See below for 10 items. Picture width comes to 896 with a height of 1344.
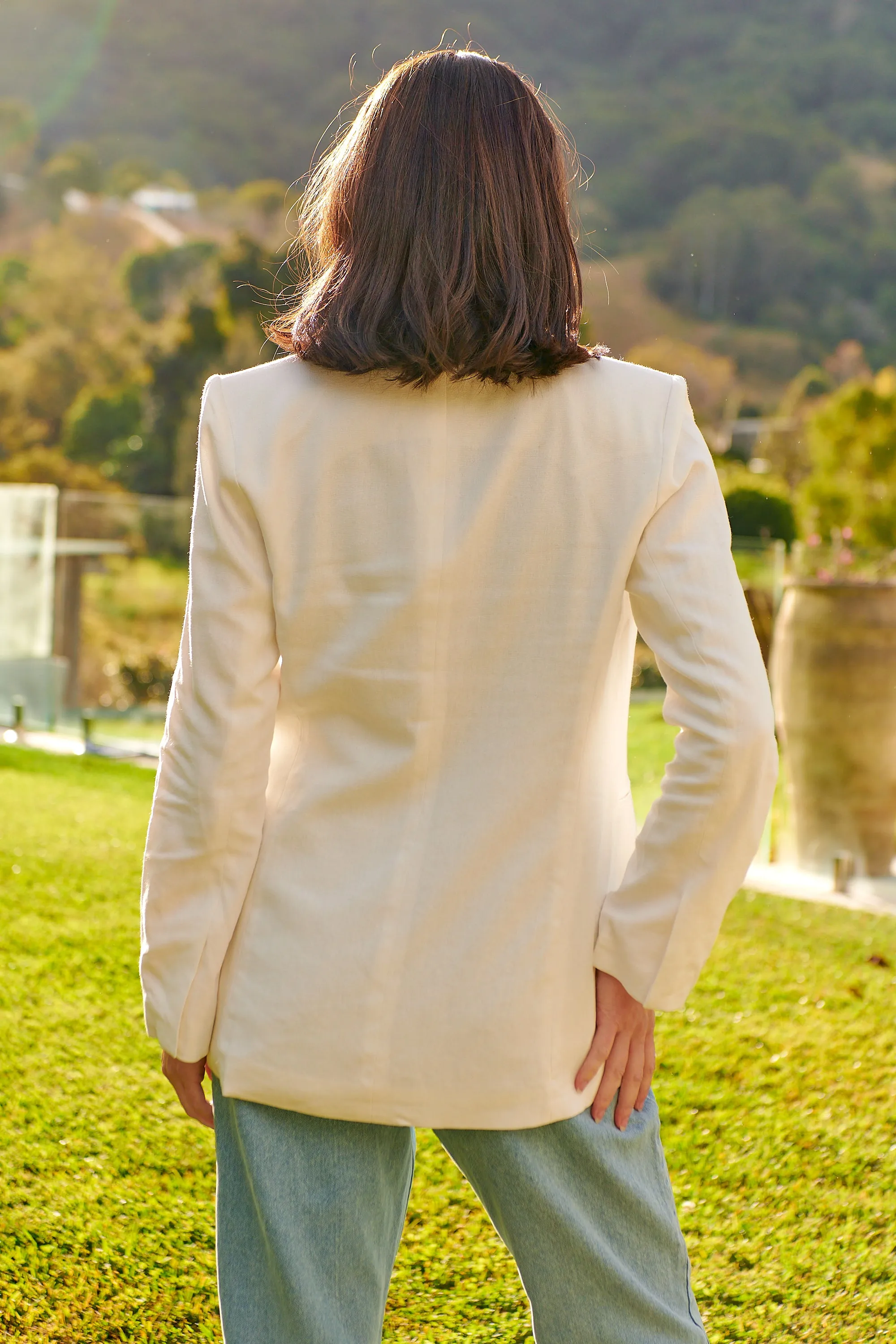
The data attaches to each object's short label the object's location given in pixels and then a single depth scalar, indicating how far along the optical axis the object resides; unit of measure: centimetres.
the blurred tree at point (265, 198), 3722
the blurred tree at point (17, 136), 3834
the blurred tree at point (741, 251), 3469
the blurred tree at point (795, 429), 2584
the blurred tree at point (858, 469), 1750
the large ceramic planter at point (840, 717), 513
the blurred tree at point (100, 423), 2820
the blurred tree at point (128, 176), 3912
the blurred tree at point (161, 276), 3172
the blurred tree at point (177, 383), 2378
